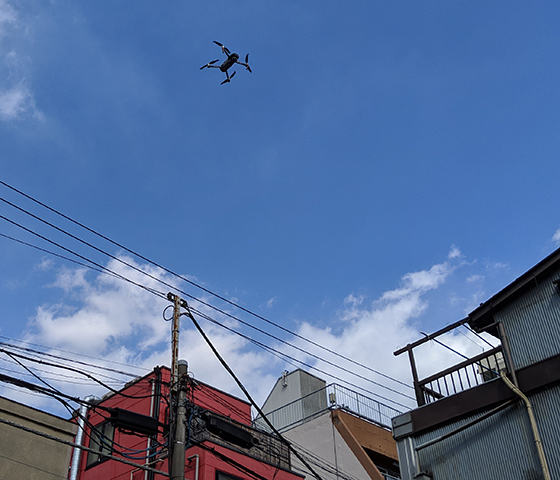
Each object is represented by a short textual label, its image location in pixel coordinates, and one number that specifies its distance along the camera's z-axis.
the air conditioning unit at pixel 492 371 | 17.44
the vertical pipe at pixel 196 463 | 19.92
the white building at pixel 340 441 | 24.97
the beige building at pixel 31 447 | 19.31
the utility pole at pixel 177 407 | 12.99
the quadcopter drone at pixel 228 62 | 15.45
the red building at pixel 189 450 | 20.53
